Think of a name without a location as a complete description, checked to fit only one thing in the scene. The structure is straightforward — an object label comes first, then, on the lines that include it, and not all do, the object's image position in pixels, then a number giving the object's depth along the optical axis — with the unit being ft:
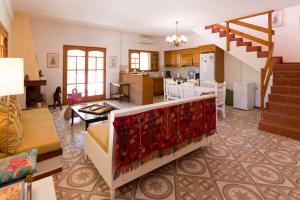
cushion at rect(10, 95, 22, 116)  9.33
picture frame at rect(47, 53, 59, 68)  19.89
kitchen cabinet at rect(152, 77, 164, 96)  27.58
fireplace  16.48
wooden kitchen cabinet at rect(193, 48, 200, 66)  24.52
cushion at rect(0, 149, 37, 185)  4.37
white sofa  5.97
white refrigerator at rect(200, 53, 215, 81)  21.85
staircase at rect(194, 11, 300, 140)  12.12
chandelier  17.51
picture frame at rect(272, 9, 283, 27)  17.89
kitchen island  20.57
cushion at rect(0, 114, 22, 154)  6.13
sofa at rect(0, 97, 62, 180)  6.86
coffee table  10.84
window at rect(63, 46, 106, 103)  21.30
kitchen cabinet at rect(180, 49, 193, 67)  25.82
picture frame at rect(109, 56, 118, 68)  24.27
